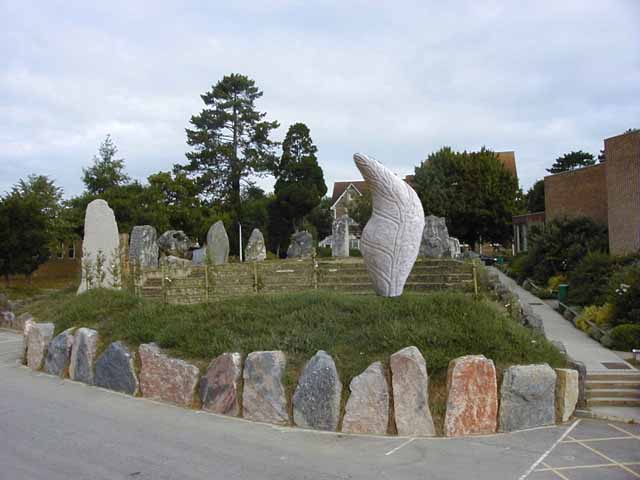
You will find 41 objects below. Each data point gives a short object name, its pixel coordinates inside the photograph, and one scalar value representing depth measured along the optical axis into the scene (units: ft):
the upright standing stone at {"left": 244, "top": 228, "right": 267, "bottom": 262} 92.38
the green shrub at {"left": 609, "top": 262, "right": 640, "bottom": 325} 42.86
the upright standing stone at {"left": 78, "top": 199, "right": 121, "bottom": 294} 55.62
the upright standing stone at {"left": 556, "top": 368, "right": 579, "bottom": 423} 23.26
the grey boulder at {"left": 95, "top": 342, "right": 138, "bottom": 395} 28.19
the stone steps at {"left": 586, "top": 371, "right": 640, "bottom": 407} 27.17
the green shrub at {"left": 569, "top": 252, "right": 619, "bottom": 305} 54.49
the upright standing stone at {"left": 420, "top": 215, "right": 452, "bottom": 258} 80.79
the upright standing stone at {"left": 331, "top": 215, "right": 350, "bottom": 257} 102.83
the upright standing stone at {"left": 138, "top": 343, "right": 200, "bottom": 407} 25.89
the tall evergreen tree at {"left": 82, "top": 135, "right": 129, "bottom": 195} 127.03
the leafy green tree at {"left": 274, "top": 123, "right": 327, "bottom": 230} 132.36
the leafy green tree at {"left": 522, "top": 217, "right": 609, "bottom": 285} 72.95
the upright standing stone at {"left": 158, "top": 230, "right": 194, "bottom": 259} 94.89
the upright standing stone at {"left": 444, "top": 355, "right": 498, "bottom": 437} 21.97
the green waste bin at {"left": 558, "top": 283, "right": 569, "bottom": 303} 59.72
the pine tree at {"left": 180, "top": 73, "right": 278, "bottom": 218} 137.49
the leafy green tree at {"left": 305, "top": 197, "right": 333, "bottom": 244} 149.38
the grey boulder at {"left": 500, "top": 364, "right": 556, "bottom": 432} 22.39
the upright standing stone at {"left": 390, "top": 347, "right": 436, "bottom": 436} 22.02
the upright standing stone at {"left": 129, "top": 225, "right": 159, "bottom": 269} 74.43
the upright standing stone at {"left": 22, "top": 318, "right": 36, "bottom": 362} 36.15
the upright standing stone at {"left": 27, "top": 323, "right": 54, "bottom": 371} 34.55
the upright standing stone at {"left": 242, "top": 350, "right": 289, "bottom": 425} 23.59
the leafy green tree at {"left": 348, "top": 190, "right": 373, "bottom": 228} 135.74
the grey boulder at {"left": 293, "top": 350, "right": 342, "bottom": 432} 22.72
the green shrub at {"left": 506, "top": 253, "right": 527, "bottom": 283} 85.67
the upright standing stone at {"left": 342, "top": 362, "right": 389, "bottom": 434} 22.34
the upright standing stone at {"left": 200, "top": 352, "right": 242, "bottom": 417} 24.57
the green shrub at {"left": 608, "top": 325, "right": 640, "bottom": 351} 38.17
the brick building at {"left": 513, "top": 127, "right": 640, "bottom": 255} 63.05
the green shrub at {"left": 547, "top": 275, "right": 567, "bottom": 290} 69.83
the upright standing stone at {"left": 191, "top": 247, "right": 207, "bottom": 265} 85.69
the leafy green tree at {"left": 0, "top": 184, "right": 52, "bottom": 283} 78.79
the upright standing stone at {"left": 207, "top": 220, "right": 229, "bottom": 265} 79.77
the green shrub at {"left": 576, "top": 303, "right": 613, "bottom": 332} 44.98
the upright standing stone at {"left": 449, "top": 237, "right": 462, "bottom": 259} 89.40
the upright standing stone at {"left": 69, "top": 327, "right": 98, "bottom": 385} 30.48
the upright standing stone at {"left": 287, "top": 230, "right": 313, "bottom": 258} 96.84
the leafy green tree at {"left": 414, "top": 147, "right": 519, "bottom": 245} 140.36
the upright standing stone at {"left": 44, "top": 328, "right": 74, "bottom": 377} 32.35
